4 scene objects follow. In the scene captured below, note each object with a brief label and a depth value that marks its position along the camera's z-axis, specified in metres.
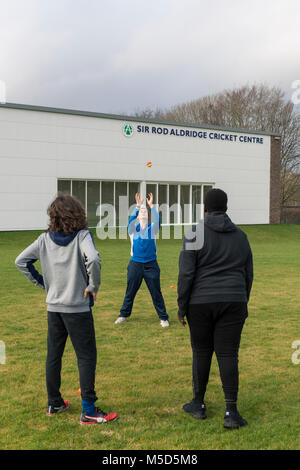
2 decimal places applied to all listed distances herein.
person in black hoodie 4.15
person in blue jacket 7.68
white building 28.84
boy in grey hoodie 4.12
